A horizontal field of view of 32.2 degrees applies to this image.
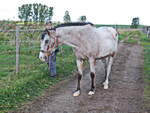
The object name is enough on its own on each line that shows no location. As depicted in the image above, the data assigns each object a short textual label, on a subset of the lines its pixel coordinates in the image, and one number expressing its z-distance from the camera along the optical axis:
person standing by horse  8.79
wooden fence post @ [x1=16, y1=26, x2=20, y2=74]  8.72
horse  6.43
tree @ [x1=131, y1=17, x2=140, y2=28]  46.67
